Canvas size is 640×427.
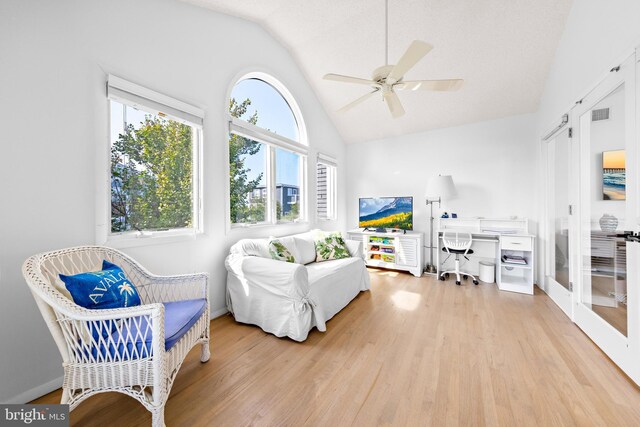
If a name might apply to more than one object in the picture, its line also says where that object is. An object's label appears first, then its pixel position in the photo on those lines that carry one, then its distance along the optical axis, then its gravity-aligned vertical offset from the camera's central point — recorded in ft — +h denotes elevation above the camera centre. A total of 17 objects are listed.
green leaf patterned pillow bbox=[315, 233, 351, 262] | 10.64 -1.55
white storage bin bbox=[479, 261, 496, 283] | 12.20 -3.00
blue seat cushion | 3.89 -2.08
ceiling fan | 5.95 +3.59
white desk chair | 11.82 -1.50
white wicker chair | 3.76 -2.13
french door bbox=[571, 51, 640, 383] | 5.35 -0.14
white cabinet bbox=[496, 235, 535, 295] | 10.79 -2.32
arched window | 9.67 +2.67
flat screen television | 14.10 +0.04
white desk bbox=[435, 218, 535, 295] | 10.92 -1.63
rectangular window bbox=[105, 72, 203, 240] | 6.32 +1.48
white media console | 13.41 -2.11
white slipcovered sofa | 6.92 -2.43
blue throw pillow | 4.17 -1.35
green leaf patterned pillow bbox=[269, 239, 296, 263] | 8.68 -1.39
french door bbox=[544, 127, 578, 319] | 8.16 -0.33
